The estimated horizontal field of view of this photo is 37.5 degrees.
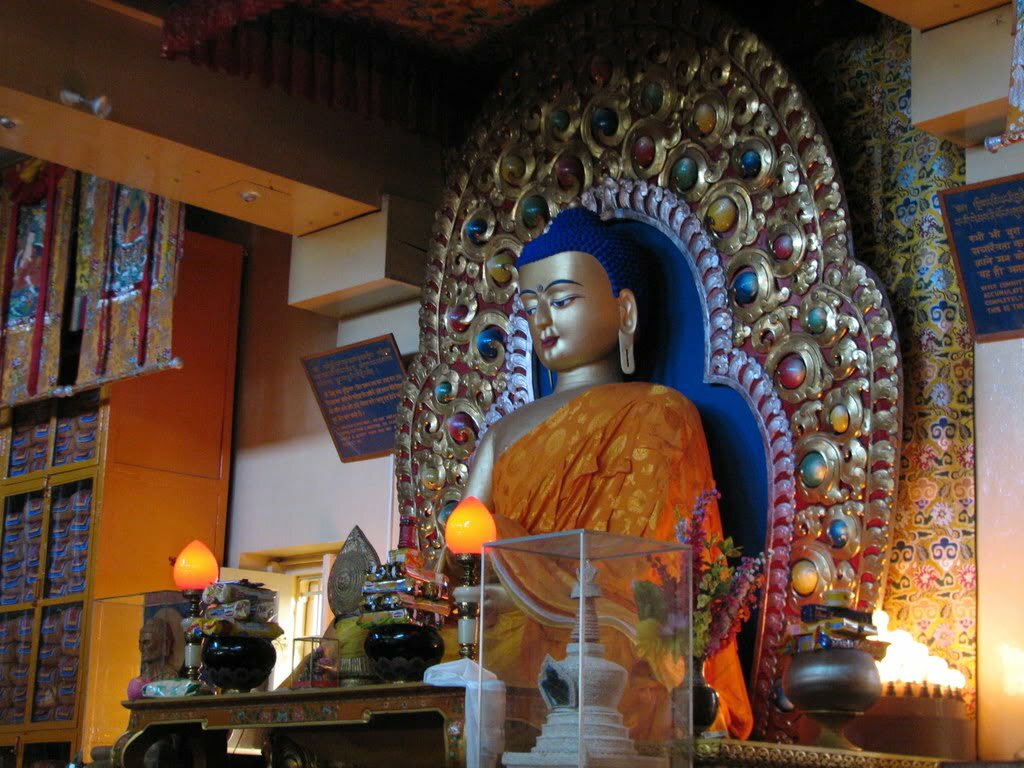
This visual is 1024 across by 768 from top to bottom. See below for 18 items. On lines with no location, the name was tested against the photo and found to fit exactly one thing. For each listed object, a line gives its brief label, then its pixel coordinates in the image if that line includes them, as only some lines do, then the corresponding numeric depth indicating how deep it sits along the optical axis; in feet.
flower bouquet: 10.95
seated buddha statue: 14.82
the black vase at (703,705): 11.73
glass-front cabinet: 23.06
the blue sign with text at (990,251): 13.99
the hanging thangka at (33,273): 23.22
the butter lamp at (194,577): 14.28
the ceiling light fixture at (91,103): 17.33
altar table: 11.17
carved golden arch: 14.42
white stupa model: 10.38
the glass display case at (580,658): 10.52
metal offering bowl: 12.28
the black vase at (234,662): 13.65
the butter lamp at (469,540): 12.25
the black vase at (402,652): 12.56
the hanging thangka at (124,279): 20.98
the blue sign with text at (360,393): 20.85
